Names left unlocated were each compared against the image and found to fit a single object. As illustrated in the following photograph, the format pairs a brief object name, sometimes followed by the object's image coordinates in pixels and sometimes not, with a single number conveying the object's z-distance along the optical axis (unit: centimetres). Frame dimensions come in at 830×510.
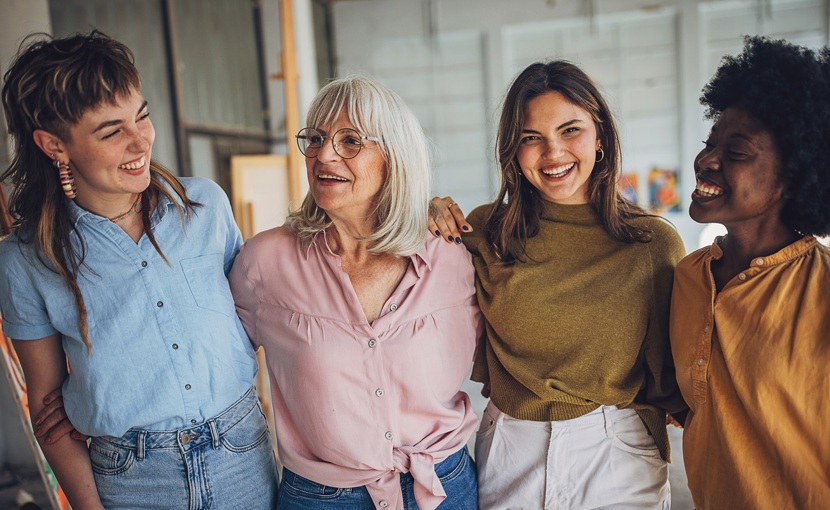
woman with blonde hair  168
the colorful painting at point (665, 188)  678
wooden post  398
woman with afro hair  141
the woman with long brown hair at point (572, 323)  177
